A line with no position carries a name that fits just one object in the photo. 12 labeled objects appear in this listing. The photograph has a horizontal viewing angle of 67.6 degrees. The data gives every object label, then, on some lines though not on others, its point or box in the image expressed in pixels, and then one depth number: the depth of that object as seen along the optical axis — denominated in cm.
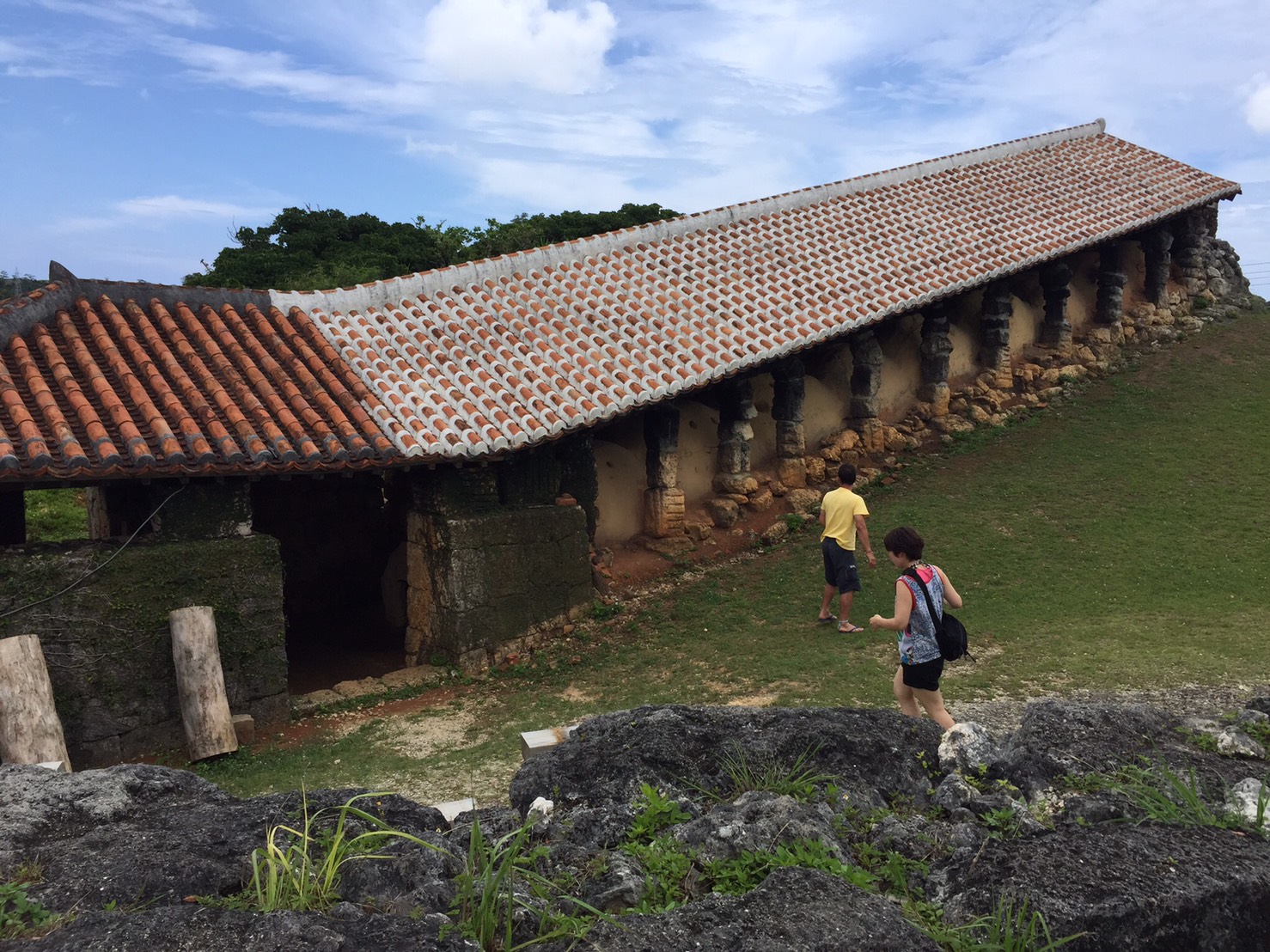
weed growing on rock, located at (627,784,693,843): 333
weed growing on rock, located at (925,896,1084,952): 257
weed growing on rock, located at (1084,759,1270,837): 308
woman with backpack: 528
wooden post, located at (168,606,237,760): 726
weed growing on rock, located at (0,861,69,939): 253
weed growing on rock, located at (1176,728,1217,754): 373
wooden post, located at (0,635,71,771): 647
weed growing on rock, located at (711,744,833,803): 360
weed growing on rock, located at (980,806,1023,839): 316
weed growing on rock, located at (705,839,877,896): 293
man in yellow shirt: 889
